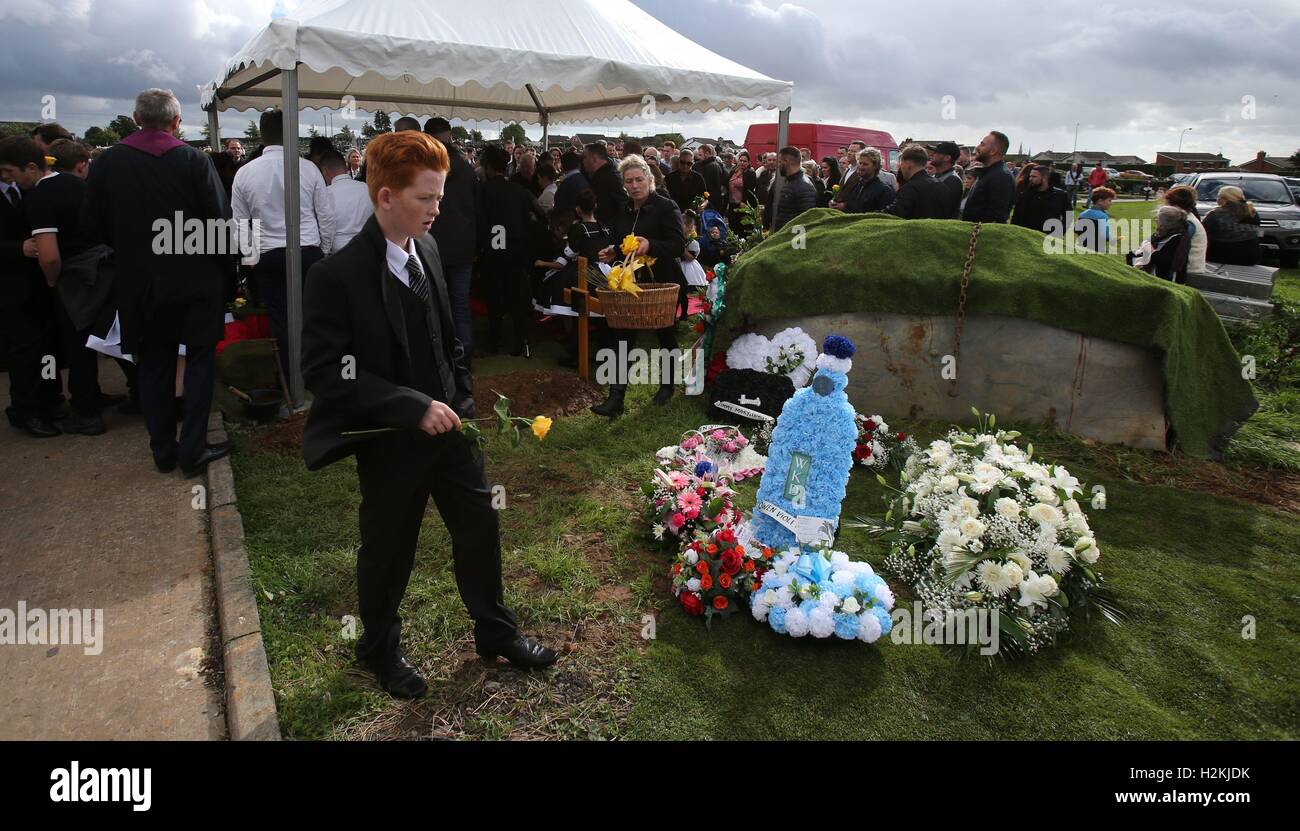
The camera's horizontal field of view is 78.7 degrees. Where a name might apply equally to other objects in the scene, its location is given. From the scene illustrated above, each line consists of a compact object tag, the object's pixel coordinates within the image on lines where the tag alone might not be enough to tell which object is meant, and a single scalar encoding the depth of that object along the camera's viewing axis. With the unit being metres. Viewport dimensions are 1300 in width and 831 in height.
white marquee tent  6.18
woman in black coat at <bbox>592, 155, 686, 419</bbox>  6.79
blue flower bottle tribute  4.03
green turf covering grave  6.09
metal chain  6.41
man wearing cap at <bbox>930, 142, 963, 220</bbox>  9.02
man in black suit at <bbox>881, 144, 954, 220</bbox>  8.35
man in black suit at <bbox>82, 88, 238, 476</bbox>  5.12
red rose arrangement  3.95
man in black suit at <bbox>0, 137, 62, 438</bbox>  5.84
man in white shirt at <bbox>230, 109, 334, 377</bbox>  6.42
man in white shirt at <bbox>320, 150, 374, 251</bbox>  6.94
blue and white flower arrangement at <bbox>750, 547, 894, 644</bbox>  3.71
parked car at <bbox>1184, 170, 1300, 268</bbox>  16.27
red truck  24.88
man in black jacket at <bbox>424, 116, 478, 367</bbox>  7.36
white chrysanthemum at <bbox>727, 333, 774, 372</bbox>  6.97
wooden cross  7.33
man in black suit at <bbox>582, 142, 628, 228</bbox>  8.22
